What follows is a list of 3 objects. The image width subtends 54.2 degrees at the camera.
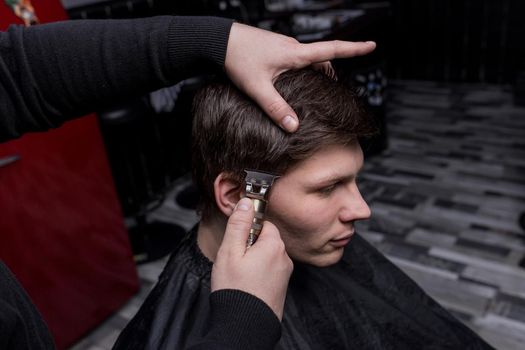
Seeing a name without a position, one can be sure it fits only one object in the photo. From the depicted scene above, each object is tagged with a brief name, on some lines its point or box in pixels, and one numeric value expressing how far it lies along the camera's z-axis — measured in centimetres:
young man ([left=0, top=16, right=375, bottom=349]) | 87
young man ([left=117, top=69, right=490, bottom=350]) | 99
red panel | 187
